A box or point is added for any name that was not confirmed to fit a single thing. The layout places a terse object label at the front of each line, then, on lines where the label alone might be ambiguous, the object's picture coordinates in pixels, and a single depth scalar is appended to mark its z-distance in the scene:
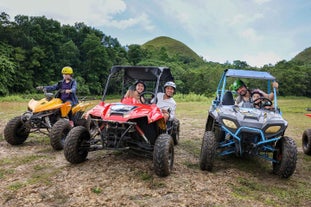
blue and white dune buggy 4.81
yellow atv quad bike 6.17
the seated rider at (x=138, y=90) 6.25
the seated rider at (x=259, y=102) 6.06
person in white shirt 6.30
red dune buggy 4.66
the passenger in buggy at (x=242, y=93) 6.76
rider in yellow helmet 7.25
